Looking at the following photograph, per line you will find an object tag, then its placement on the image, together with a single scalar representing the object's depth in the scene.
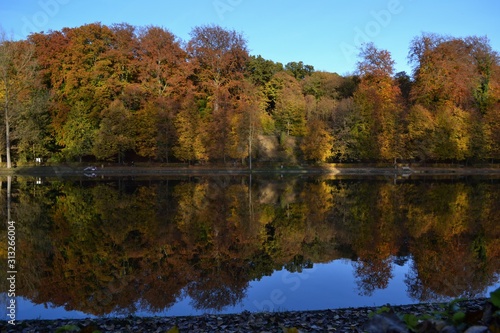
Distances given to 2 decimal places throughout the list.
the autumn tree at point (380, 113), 53.22
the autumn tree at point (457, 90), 54.25
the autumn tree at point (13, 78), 46.62
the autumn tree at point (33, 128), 48.75
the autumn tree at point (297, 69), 67.44
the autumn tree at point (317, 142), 51.12
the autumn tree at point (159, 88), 50.09
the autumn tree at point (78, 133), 50.22
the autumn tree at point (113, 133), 48.75
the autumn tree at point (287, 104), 55.53
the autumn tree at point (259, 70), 60.97
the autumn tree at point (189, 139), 50.09
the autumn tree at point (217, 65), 55.31
